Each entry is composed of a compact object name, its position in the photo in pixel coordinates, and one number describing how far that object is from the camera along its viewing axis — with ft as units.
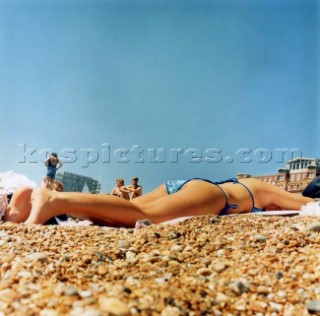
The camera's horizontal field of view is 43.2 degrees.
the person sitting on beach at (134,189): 23.94
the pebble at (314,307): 4.90
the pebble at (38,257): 6.17
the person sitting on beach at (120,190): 24.24
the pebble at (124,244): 7.19
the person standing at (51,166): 25.69
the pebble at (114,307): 4.15
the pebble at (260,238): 7.43
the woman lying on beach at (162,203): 9.66
